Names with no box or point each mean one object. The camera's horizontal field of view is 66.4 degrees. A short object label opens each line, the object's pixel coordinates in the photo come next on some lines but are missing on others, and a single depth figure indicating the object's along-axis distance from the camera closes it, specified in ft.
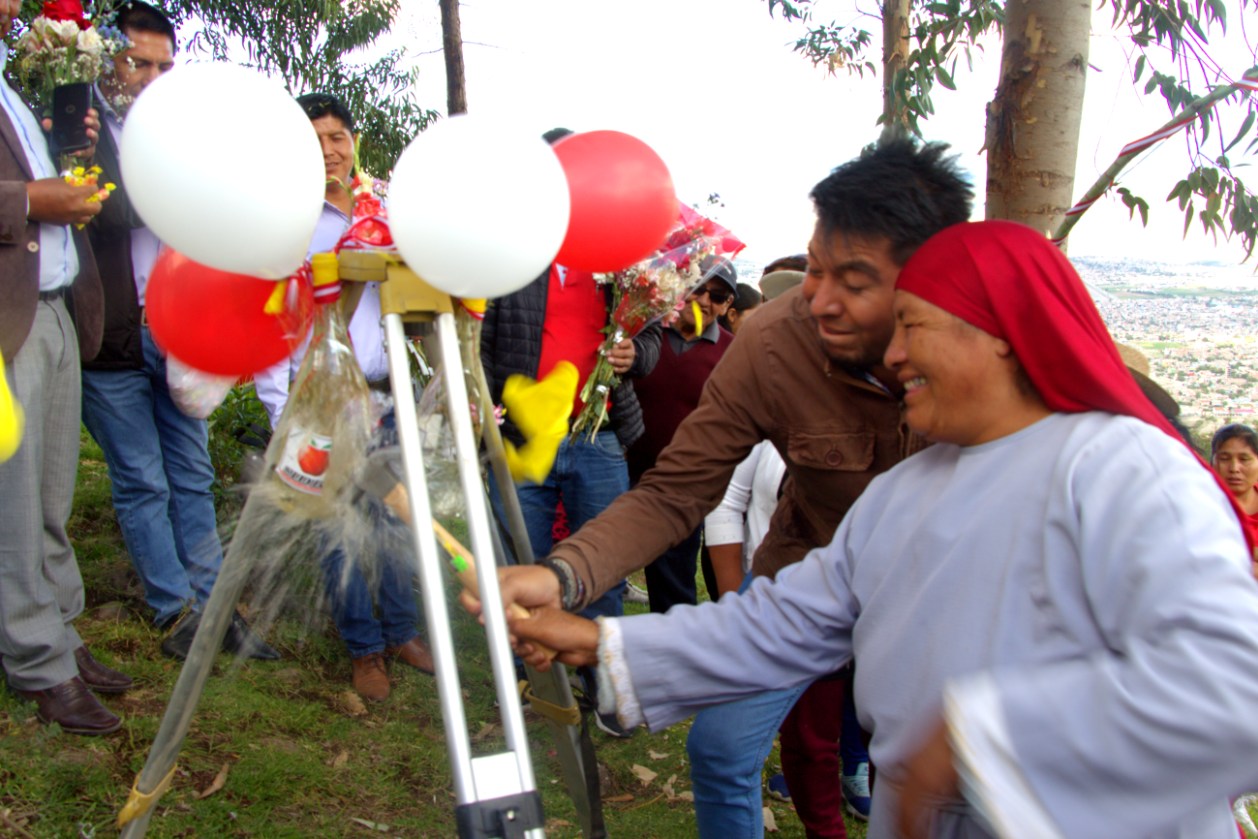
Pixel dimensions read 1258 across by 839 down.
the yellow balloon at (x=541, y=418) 6.93
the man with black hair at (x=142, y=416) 10.41
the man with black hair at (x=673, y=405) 13.57
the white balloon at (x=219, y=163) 4.63
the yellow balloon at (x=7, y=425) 4.48
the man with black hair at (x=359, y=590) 9.91
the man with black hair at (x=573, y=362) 11.51
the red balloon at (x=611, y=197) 5.74
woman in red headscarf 3.99
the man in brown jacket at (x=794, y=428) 6.73
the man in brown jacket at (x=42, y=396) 8.56
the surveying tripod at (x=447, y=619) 4.52
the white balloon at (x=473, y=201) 4.73
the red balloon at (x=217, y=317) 5.57
